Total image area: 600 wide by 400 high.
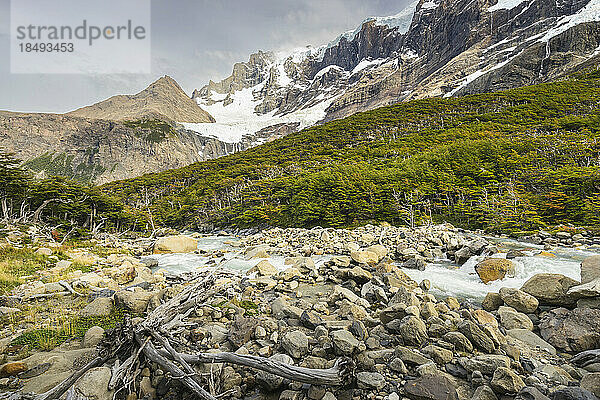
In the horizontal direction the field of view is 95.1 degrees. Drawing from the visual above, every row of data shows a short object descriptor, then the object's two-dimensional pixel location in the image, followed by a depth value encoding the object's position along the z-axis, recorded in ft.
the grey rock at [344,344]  13.23
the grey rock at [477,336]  13.08
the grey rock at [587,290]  16.02
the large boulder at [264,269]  31.89
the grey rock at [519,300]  17.85
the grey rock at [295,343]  13.65
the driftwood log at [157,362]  10.55
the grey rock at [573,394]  9.26
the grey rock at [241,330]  15.67
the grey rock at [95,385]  10.18
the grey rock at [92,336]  16.59
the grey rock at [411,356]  12.44
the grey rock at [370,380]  11.37
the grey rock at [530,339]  14.14
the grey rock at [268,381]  11.71
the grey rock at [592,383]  9.65
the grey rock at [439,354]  12.55
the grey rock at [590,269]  18.50
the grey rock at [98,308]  20.99
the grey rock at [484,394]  10.21
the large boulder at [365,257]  34.50
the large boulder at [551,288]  17.70
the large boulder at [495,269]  26.45
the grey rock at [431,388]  10.32
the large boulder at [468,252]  33.45
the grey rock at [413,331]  14.43
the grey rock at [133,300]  21.49
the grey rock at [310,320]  17.80
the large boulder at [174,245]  53.01
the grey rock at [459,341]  13.23
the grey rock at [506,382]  10.18
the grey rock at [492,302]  19.39
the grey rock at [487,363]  11.41
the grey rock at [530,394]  9.78
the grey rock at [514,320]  16.25
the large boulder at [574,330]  13.67
